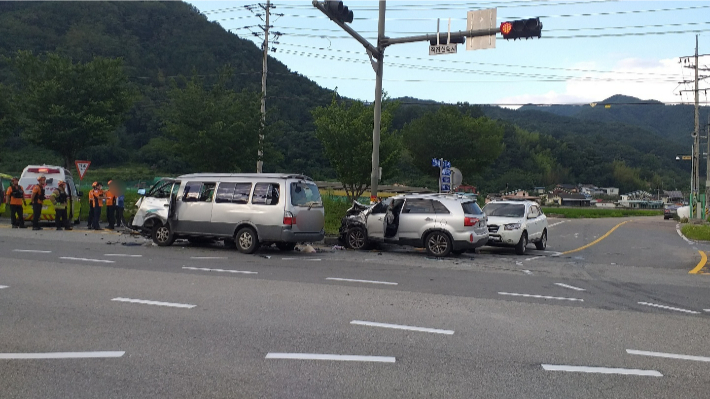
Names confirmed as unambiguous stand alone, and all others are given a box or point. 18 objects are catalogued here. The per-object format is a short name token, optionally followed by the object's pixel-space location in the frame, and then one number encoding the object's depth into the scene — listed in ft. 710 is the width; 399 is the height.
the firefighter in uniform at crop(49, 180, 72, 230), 68.44
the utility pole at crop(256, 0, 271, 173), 101.65
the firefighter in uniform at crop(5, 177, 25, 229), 68.44
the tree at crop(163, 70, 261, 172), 94.64
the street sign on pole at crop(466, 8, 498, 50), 52.70
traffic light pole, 54.13
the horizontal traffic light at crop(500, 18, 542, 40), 48.80
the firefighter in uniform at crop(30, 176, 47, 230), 68.18
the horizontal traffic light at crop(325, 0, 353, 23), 49.24
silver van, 51.24
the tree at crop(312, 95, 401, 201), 154.20
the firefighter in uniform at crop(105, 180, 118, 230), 73.56
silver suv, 54.90
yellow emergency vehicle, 74.74
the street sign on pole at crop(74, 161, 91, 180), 82.94
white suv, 62.18
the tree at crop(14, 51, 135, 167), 99.71
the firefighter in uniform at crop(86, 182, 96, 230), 73.00
